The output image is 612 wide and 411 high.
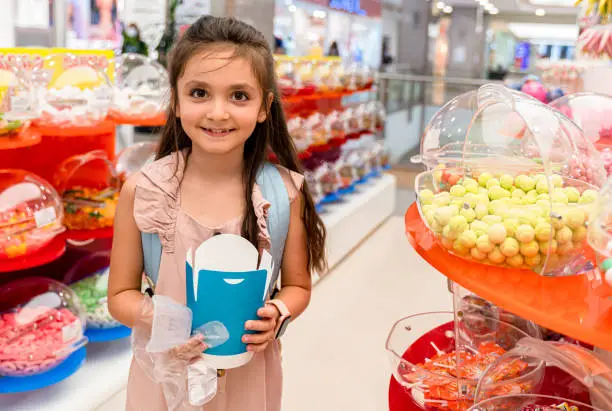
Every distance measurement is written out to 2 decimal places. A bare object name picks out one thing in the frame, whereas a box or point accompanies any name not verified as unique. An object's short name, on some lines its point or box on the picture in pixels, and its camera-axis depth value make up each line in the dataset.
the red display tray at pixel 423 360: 1.62
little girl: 1.59
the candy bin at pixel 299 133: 5.24
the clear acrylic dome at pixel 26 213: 2.65
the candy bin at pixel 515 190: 1.30
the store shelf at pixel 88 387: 2.88
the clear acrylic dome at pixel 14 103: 2.61
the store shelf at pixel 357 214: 5.61
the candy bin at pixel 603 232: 1.21
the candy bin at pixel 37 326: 2.74
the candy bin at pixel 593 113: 2.27
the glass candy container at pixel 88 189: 3.20
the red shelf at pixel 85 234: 3.14
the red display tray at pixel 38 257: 2.64
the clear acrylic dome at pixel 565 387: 1.47
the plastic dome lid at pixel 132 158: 3.70
